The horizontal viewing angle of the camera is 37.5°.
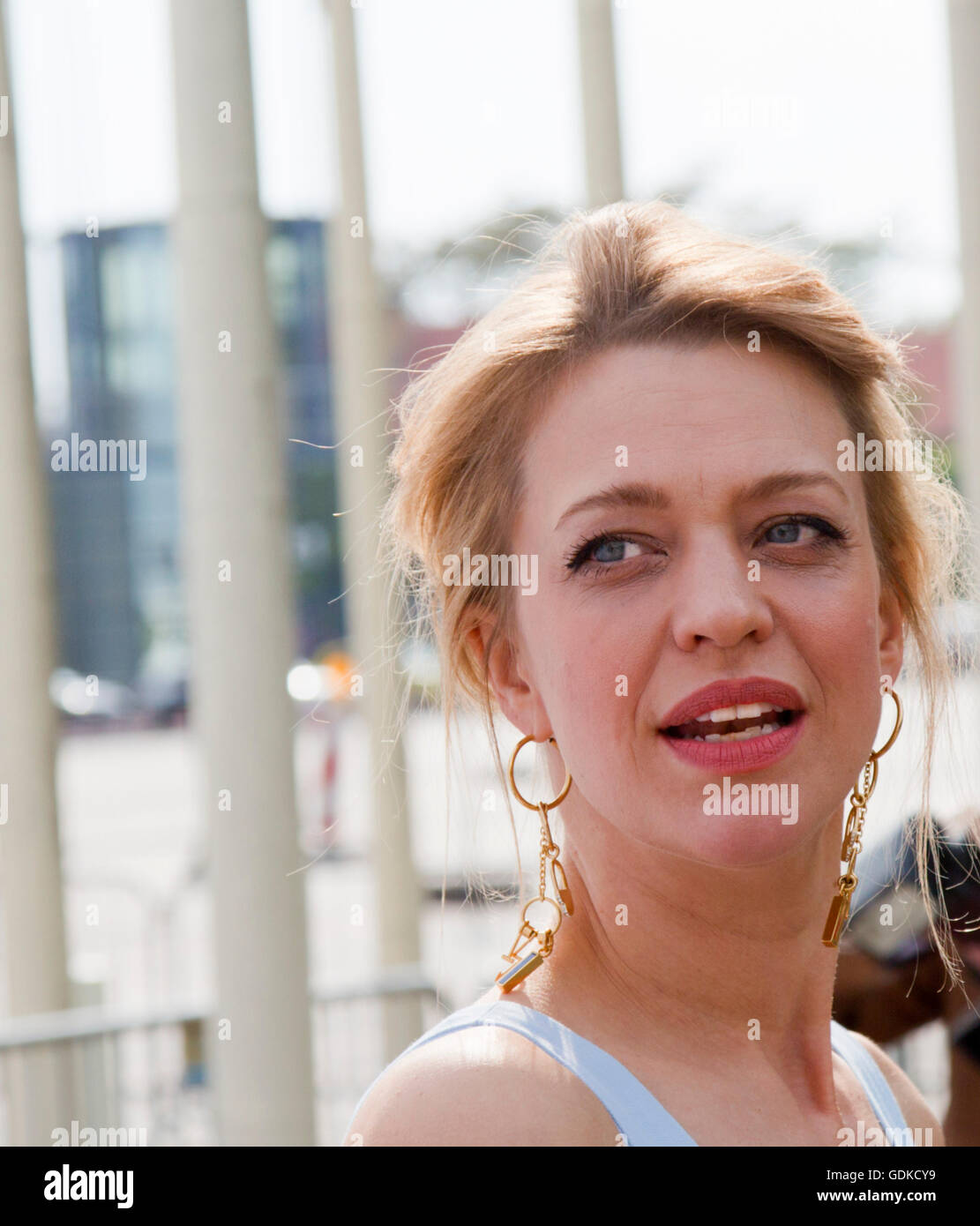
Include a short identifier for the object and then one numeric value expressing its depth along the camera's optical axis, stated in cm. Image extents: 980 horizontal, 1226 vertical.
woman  138
